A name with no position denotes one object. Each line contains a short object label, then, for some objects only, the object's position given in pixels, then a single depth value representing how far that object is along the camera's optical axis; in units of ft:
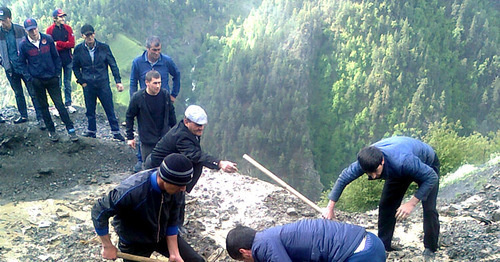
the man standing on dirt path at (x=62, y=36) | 26.57
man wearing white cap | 14.24
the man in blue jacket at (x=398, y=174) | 12.22
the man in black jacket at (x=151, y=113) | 18.08
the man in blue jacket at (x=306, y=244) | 8.87
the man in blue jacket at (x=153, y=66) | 21.15
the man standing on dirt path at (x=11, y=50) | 23.23
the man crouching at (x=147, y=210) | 9.40
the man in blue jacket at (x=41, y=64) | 22.63
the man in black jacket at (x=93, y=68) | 23.85
